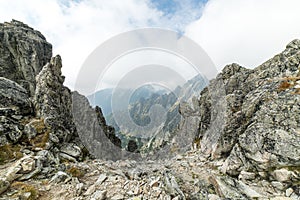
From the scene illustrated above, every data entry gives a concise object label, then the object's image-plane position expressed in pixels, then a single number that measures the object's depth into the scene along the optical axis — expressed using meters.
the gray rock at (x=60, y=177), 13.16
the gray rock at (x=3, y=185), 10.44
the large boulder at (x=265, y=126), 13.50
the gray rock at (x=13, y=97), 21.15
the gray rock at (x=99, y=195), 11.27
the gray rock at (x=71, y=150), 21.42
